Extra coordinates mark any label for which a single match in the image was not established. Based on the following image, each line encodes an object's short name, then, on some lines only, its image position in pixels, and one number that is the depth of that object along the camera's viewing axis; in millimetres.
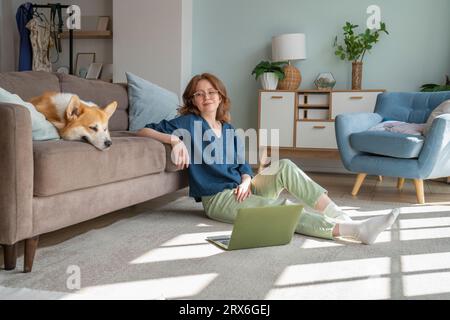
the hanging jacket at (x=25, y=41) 5281
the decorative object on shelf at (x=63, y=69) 5480
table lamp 4453
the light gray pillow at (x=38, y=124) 1783
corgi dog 1956
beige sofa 1515
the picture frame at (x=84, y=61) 5483
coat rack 5180
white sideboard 4355
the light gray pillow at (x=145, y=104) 3127
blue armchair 2984
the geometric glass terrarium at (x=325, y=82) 4516
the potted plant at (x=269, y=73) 4527
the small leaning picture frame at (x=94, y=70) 5371
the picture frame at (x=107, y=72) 5395
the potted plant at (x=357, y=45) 4383
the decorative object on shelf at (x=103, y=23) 5246
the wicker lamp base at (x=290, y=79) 4559
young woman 2145
